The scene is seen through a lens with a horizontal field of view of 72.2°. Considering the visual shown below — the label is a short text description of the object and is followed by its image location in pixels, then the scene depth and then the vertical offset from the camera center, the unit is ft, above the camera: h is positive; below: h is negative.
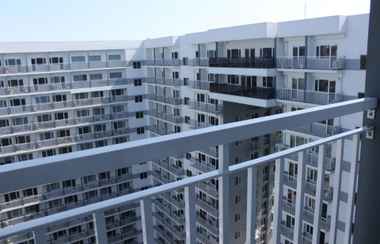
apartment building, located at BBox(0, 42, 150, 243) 129.63 -17.52
